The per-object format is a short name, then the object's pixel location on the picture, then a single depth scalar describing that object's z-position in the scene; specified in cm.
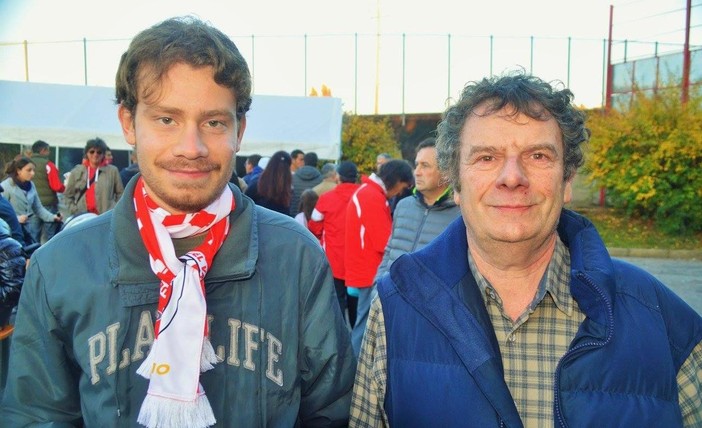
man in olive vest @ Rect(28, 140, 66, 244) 1015
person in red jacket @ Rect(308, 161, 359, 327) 644
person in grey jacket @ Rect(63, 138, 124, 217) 690
